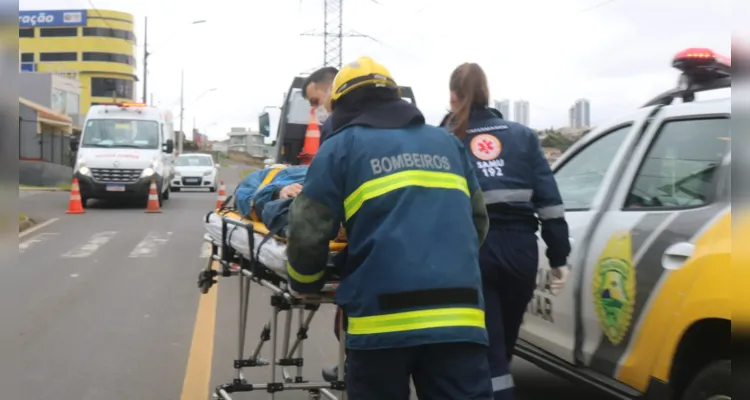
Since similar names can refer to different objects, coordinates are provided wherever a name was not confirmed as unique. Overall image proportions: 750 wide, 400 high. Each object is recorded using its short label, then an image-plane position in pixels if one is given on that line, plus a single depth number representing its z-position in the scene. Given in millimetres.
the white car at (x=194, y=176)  28359
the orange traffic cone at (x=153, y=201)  17734
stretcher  3732
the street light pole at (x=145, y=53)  34938
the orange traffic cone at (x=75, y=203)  17219
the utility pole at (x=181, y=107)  52516
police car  3375
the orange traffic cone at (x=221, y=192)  19883
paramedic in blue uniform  3863
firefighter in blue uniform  2834
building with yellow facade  48031
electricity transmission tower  33031
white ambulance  17938
